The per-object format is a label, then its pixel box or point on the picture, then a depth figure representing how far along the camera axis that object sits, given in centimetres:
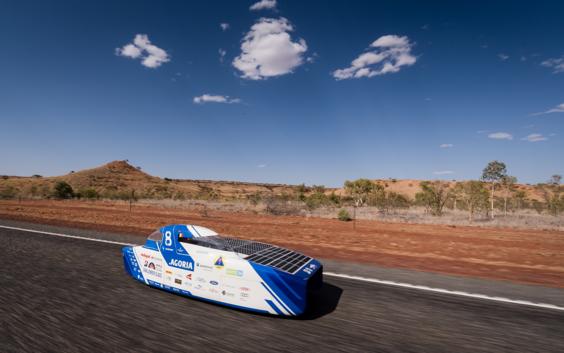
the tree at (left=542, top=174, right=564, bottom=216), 3179
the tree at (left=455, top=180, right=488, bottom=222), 2976
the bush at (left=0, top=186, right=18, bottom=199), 4166
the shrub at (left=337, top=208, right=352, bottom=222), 2416
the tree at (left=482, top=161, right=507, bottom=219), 3231
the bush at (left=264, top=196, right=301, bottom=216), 2955
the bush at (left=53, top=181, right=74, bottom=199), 4422
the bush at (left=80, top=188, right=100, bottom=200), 4472
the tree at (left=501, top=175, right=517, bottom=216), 3219
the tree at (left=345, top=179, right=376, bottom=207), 5420
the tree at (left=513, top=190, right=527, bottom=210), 3998
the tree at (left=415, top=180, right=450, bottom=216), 3061
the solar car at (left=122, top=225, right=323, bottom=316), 420
